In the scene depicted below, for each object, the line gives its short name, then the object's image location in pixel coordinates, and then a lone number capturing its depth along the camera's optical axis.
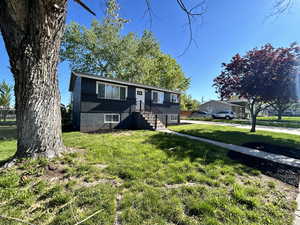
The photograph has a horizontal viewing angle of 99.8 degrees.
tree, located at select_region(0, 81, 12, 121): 15.70
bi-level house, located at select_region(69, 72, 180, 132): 9.42
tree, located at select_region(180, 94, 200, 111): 34.29
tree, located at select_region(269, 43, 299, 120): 7.68
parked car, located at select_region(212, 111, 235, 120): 24.44
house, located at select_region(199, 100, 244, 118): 30.67
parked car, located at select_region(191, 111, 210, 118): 29.72
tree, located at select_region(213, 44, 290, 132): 8.33
